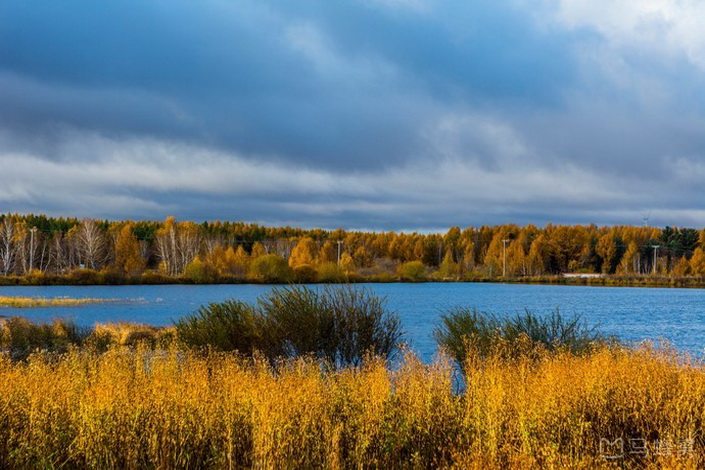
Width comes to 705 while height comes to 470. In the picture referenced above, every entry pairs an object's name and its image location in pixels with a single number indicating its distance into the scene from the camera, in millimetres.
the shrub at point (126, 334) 25689
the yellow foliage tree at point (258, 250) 126675
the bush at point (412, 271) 119750
